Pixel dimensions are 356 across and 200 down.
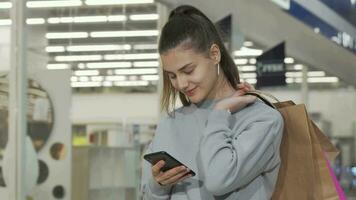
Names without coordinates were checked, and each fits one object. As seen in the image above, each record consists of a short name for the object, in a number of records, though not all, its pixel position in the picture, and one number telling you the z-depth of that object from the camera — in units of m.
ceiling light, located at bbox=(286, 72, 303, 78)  8.85
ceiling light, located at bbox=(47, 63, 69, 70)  4.70
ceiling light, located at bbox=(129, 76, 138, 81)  6.61
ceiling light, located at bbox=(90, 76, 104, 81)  5.95
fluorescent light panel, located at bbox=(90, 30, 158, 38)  5.95
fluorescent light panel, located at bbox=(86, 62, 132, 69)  5.96
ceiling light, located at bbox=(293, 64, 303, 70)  9.20
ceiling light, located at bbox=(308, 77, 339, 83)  10.08
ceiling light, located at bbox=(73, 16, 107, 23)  5.61
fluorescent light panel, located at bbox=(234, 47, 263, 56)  7.06
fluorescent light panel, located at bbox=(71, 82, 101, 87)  5.01
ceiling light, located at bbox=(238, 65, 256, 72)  6.78
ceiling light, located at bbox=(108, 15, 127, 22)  6.00
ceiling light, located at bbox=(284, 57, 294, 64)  8.43
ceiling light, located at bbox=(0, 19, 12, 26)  4.31
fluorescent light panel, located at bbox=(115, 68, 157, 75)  6.25
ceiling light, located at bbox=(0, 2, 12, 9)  4.30
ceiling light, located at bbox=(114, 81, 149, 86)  6.41
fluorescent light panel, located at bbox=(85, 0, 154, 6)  5.87
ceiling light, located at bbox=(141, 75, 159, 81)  6.48
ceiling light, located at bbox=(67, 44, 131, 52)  5.71
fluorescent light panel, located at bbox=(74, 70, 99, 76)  5.28
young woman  1.63
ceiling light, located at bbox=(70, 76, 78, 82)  4.92
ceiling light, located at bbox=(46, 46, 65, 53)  4.81
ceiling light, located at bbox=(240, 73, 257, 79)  6.88
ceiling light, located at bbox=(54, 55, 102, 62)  4.99
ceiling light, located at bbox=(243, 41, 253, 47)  7.41
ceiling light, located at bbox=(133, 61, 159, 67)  6.31
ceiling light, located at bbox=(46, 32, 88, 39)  4.93
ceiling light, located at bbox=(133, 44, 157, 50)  6.17
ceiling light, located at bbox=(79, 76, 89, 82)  5.34
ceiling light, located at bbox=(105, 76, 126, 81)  6.34
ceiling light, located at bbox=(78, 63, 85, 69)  5.37
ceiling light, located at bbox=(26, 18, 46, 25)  4.52
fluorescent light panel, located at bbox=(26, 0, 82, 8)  4.61
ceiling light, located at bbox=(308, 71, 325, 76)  9.89
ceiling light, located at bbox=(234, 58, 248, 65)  6.68
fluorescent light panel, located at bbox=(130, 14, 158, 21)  6.09
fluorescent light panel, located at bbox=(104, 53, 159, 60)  6.09
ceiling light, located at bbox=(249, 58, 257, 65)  7.18
